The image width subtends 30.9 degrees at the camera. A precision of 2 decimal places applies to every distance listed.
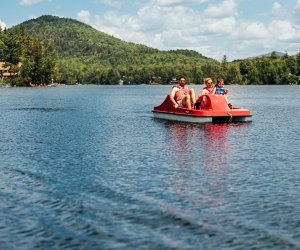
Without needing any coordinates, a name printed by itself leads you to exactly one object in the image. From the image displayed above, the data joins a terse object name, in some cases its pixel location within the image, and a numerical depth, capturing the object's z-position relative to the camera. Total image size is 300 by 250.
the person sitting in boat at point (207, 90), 33.56
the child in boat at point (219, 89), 34.44
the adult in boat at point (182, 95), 34.22
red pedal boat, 32.41
